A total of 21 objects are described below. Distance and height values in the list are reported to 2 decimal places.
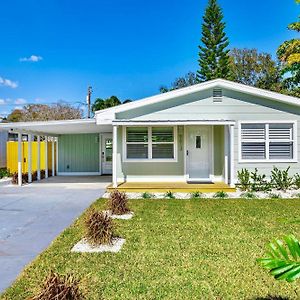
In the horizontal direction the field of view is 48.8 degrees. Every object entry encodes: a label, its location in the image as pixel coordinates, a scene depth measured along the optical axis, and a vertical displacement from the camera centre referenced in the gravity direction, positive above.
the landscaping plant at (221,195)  11.22 -1.61
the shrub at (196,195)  11.23 -1.62
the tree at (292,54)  16.14 +4.98
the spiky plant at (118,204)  8.39 -1.41
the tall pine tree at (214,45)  30.70 +9.61
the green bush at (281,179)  12.41 -1.21
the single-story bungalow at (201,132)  12.73 +0.65
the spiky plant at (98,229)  5.86 -1.45
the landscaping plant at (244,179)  12.45 -1.21
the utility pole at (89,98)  33.38 +5.19
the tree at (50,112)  37.38 +4.32
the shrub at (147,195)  11.19 -1.62
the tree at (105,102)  36.47 +5.18
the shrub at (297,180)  12.45 -1.27
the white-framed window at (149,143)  13.55 +0.23
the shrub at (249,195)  11.20 -1.63
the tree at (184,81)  43.02 +8.92
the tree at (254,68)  38.22 +9.46
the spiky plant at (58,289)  3.40 -1.48
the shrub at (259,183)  12.37 -1.34
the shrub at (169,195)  11.22 -1.62
